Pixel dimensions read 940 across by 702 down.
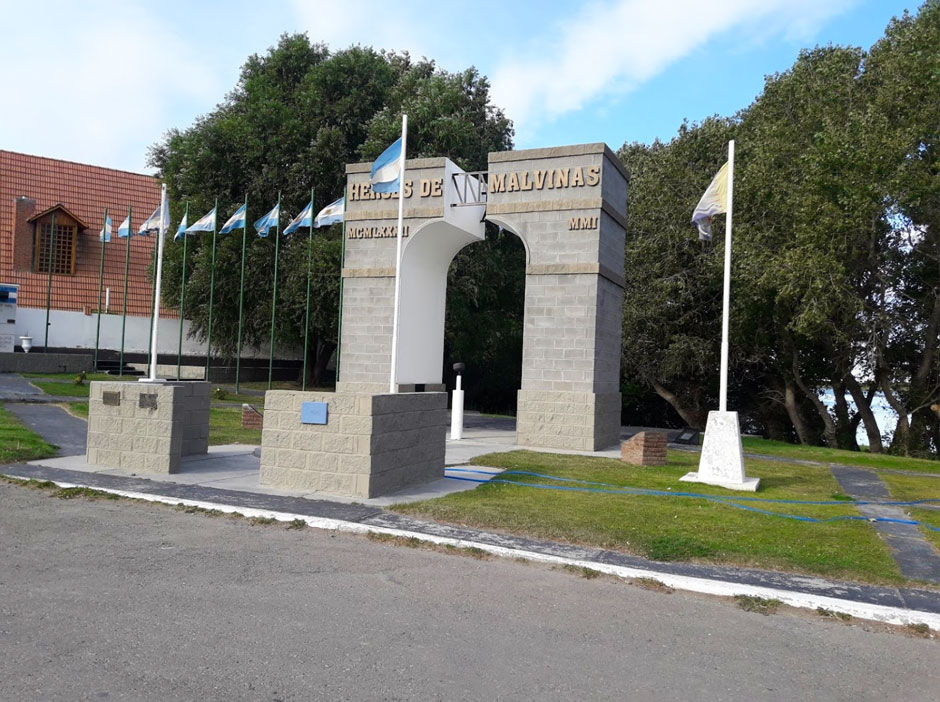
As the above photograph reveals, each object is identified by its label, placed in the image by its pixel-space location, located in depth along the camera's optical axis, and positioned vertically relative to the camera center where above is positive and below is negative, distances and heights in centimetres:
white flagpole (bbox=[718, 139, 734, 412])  1197 +134
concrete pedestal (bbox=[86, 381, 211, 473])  1086 -82
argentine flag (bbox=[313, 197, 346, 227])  2045 +434
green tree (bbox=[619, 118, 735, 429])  2830 +457
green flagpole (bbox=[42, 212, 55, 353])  2932 +277
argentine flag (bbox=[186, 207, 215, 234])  2505 +472
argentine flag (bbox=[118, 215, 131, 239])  2783 +494
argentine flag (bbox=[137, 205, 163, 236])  1609 +311
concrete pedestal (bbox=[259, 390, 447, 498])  969 -89
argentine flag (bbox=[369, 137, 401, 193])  1252 +340
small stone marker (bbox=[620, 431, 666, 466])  1443 -114
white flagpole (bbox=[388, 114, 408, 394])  1152 +230
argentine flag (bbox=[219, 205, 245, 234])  2480 +484
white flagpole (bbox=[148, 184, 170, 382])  1199 +195
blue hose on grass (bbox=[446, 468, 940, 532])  977 -147
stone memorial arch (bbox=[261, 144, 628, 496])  1692 +254
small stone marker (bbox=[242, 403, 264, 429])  1759 -106
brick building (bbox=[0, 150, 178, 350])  3172 +514
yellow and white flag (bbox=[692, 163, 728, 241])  1274 +319
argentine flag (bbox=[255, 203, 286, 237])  2503 +495
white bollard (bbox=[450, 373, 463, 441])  1795 -81
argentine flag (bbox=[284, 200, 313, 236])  2352 +478
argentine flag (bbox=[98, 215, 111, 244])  2897 +499
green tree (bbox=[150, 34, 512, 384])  2955 +841
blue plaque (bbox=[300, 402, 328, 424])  984 -48
